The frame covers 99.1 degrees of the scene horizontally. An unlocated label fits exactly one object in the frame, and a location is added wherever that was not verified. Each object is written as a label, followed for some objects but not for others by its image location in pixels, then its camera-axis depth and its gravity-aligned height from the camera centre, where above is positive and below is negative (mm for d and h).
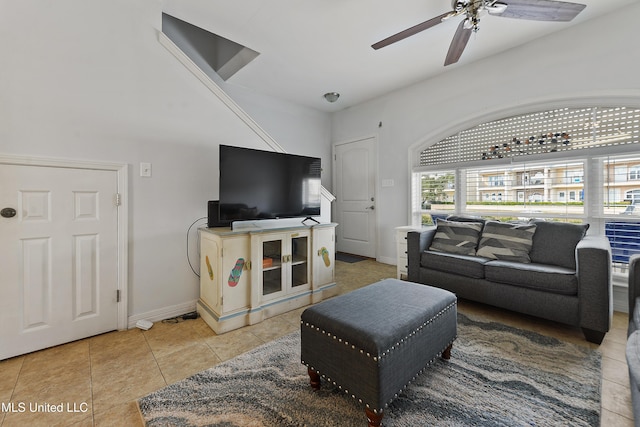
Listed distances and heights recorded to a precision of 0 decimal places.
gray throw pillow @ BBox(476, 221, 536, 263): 2494 -270
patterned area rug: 1271 -951
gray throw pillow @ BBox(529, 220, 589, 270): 2327 -260
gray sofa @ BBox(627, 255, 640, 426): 917 -510
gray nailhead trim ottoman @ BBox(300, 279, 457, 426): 1177 -613
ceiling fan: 1911 +1478
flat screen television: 2328 +265
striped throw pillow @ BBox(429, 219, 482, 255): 2777 -261
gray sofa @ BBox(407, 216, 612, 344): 1910 -465
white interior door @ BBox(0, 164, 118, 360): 1785 -308
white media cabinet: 2172 -527
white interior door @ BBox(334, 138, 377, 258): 4613 +291
